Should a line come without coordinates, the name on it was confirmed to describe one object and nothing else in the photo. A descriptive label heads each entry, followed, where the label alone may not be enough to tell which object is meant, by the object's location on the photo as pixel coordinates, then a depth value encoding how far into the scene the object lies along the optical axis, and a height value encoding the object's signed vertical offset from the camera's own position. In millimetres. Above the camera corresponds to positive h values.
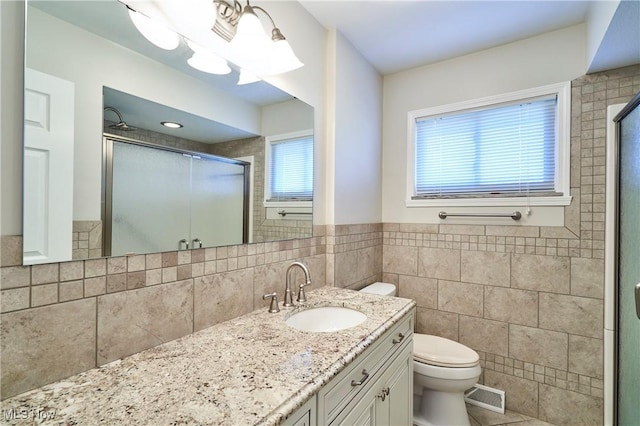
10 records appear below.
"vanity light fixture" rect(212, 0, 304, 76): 1265 +779
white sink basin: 1449 -538
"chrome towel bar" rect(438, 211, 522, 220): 2023 +0
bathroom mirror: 780 +333
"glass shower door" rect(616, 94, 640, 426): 1438 -268
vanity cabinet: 938 -666
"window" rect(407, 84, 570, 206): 1948 +469
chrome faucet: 1482 -411
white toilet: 1703 -973
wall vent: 2043 -1295
